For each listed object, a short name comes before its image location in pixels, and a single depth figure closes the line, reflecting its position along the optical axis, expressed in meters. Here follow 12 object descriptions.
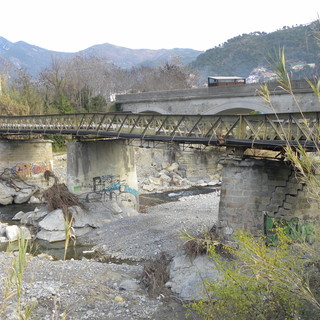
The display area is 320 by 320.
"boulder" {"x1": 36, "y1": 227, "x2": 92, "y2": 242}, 18.45
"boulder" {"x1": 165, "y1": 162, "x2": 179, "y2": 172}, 37.75
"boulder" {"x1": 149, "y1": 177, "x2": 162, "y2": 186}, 33.56
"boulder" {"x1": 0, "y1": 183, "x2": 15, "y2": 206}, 27.66
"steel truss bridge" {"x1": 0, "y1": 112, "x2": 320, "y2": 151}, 10.62
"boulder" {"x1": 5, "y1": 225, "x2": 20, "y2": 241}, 17.91
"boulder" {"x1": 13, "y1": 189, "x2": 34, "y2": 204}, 28.22
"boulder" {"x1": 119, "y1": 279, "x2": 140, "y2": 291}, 11.52
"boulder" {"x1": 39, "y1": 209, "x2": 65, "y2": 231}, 19.12
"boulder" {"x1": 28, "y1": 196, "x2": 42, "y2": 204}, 28.20
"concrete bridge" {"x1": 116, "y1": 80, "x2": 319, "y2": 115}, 23.95
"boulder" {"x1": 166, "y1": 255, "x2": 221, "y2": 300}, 10.85
